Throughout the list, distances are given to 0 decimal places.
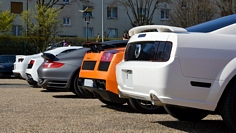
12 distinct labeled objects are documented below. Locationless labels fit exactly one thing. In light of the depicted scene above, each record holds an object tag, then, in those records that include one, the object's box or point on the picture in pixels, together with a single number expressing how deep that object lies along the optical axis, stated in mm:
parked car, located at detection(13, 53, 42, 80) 16297
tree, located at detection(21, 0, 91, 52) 37219
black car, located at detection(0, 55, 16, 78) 23250
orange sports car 7988
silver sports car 11422
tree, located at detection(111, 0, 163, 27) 47812
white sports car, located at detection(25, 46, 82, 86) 14344
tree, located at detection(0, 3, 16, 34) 39188
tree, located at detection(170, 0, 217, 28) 42688
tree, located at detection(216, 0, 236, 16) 42594
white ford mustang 5918
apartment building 48125
